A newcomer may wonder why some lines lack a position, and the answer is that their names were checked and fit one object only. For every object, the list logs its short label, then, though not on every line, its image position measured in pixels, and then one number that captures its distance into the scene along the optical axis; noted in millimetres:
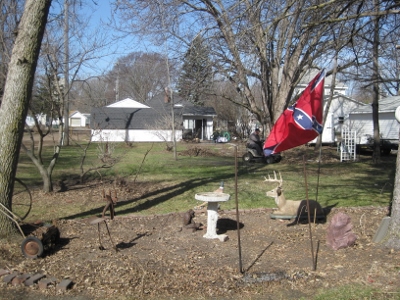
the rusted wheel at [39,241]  6121
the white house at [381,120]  31628
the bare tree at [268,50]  9789
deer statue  8344
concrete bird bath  7335
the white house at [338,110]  34250
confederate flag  6453
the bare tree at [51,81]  10671
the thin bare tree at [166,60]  10867
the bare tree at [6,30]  10430
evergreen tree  13820
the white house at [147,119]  38016
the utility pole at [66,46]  10722
